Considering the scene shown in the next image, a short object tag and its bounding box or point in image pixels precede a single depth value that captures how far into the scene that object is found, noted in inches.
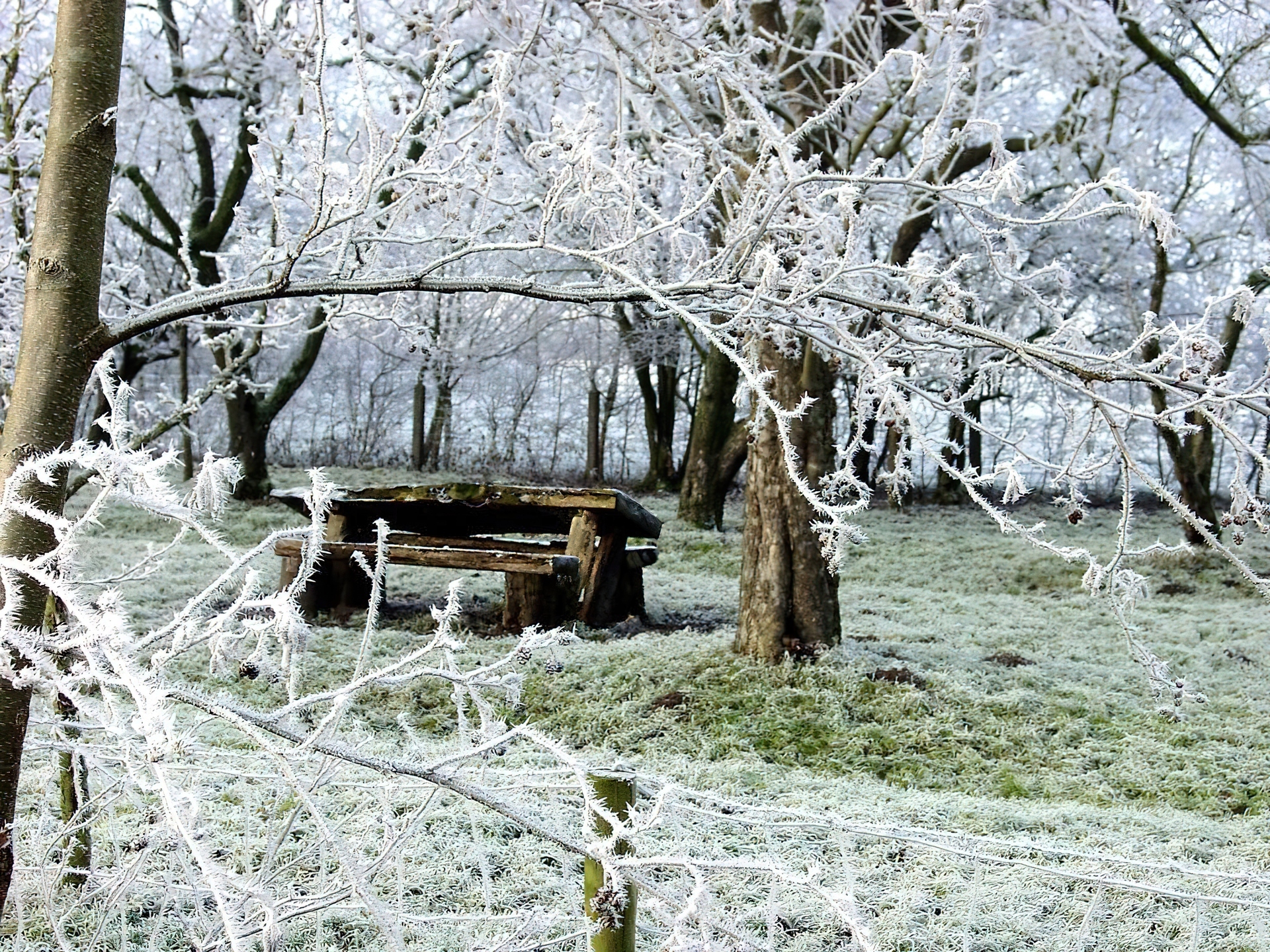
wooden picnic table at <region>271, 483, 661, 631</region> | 270.4
